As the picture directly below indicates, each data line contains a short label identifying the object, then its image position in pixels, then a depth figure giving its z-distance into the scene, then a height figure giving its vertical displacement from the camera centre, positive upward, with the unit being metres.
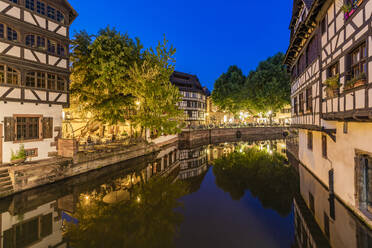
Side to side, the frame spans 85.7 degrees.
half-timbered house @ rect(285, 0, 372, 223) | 7.54 +1.18
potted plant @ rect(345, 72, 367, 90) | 7.26 +1.56
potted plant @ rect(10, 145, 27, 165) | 12.57 -2.11
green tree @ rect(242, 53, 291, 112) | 44.22 +8.19
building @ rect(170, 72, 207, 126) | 54.81 +7.57
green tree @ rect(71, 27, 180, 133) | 20.58 +4.69
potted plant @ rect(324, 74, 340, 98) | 9.05 +1.71
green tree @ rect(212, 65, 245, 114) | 54.00 +9.06
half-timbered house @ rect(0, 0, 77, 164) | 13.29 +3.71
